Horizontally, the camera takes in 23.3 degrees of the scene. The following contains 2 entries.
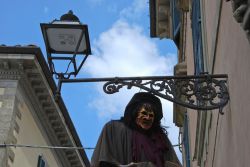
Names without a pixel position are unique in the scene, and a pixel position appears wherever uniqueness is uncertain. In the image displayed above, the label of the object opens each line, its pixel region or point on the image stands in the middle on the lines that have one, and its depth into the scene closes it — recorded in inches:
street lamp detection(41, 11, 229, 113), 209.6
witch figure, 212.5
